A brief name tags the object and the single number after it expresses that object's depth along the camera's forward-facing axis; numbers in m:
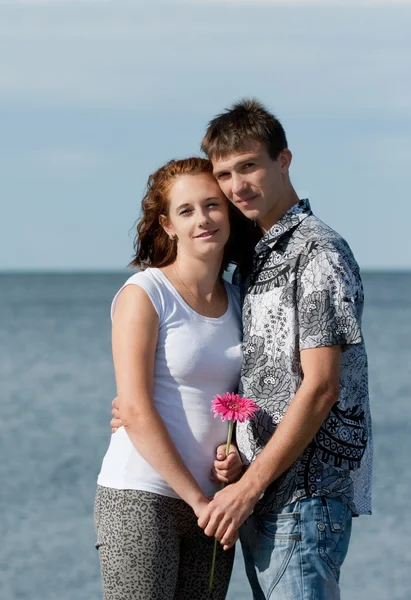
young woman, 5.99
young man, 5.85
